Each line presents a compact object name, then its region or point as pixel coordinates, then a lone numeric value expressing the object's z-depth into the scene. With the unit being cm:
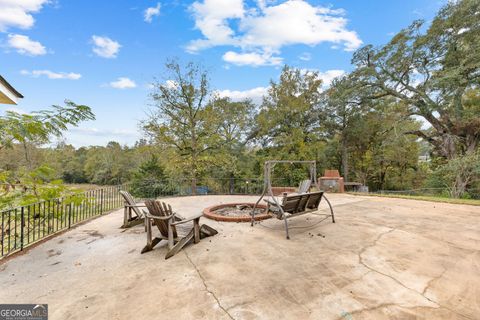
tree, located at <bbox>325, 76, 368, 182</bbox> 1403
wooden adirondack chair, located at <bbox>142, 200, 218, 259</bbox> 320
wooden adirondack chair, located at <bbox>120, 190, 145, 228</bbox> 467
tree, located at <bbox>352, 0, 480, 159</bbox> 1070
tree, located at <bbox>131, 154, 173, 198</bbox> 1062
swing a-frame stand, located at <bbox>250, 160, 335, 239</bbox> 392
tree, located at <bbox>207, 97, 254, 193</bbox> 1198
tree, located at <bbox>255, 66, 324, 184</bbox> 1391
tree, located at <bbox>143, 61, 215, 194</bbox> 1110
